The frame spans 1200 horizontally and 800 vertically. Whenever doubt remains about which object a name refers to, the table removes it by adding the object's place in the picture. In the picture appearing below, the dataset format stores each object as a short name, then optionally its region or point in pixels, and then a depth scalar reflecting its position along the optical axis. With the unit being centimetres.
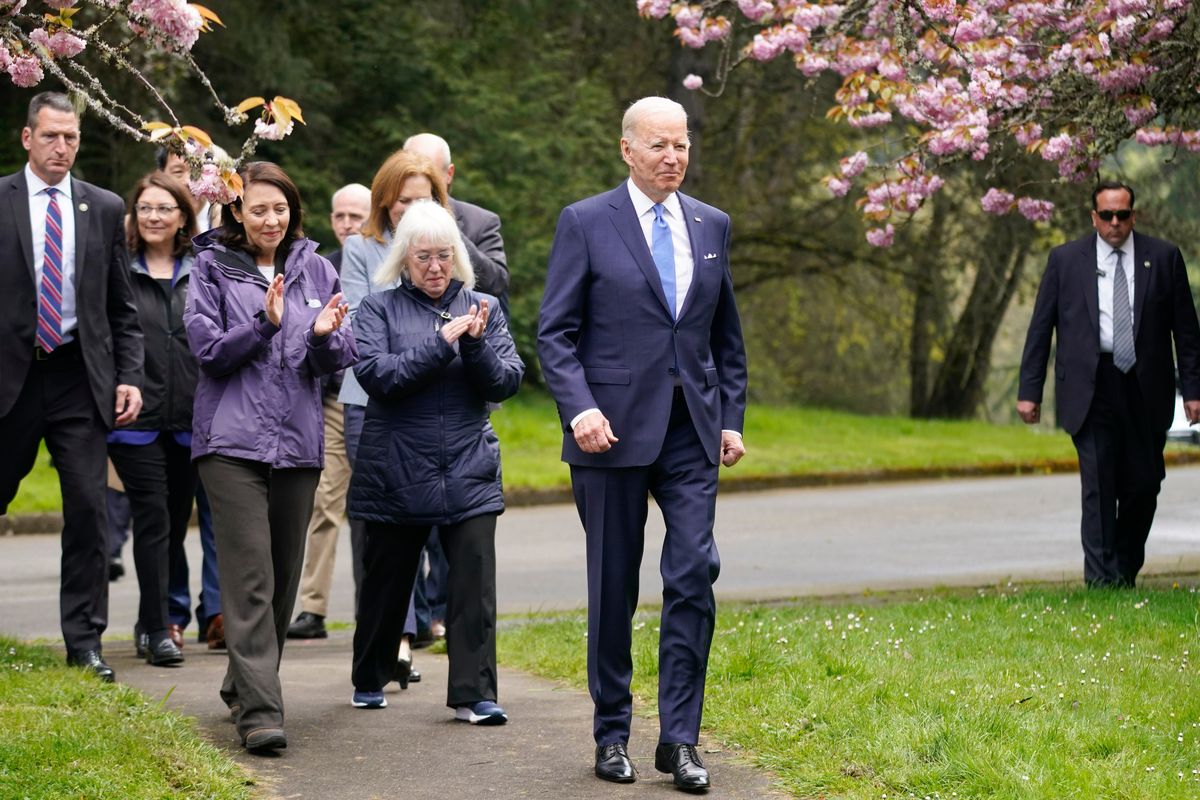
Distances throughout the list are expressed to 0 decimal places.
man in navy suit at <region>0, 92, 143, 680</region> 1487
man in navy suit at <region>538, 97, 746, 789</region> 1168
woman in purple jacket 1295
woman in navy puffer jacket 1358
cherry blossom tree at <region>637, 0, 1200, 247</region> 1734
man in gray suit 1684
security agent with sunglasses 1919
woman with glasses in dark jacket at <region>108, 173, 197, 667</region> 1684
